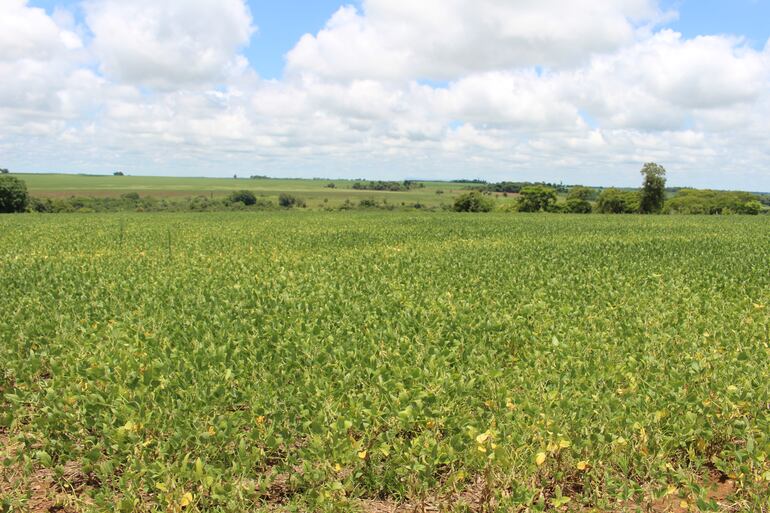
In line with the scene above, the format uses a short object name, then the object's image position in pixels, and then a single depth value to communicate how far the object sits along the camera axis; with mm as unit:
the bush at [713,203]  96000
